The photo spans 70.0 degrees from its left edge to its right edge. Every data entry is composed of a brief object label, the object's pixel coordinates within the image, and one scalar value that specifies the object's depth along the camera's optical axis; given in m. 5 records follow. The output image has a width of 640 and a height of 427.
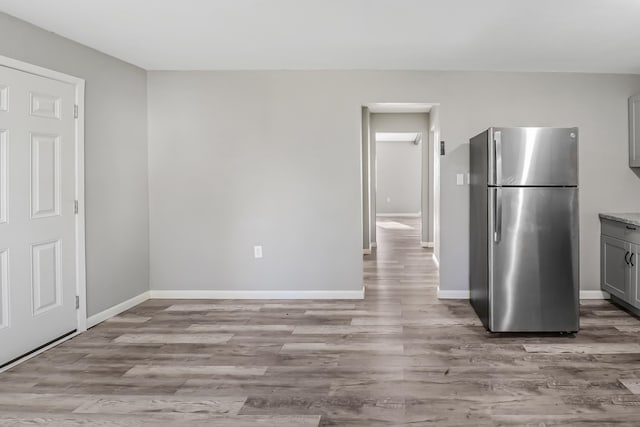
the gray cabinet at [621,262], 3.79
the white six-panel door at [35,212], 2.90
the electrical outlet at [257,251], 4.56
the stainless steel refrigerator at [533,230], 3.37
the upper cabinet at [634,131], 4.25
